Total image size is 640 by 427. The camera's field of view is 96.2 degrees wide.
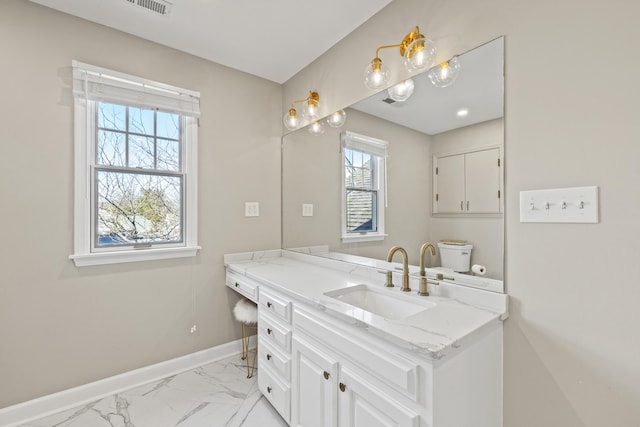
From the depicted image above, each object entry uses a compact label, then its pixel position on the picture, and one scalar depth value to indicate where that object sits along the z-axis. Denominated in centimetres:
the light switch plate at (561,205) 103
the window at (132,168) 191
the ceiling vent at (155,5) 175
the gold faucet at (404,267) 154
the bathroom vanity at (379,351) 97
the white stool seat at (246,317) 217
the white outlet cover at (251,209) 260
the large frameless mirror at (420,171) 132
